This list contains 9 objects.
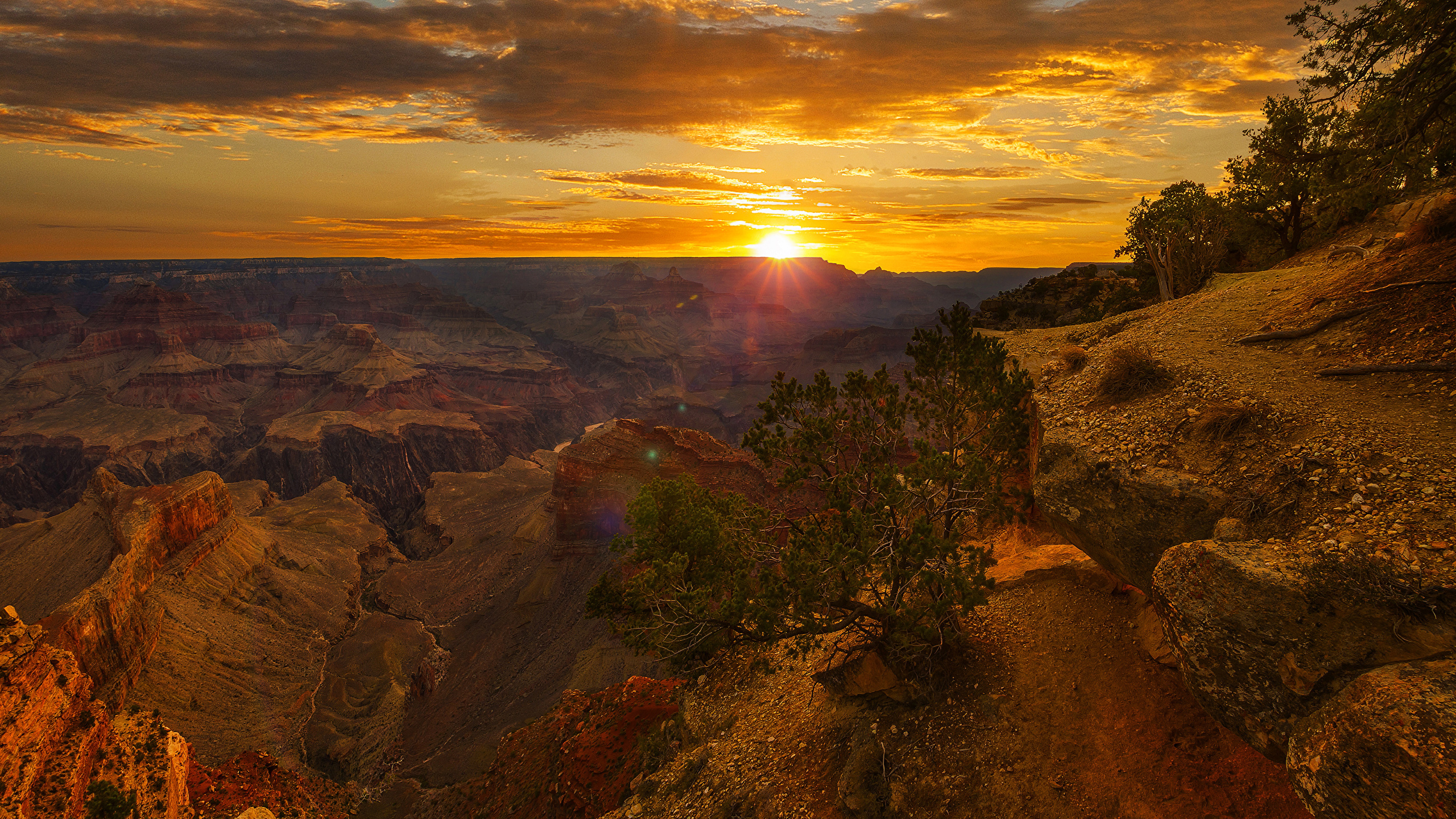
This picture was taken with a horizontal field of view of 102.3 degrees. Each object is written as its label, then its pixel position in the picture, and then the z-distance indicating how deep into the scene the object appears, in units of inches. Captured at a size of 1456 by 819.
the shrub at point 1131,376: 547.2
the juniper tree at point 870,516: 476.4
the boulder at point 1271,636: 302.2
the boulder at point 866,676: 551.8
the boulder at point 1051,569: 577.6
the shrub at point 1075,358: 665.6
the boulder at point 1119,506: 428.5
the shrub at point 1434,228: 521.0
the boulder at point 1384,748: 246.4
